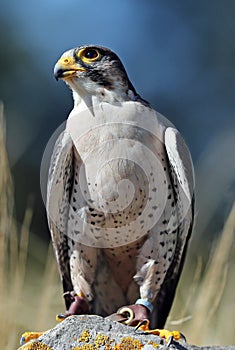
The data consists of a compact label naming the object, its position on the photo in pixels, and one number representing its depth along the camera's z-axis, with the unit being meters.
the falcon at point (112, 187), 7.07
